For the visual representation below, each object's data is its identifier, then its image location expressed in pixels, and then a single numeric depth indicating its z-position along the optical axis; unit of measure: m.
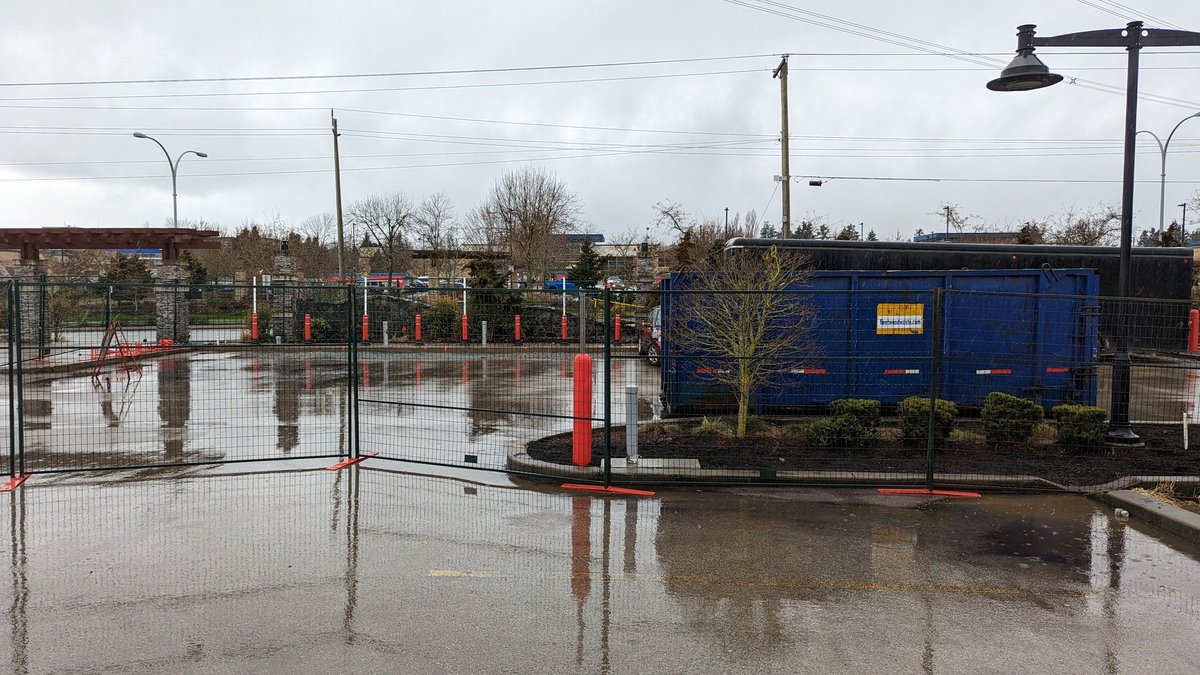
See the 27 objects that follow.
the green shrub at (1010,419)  9.05
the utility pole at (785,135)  25.16
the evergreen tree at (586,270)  43.38
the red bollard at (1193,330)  18.20
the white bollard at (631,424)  8.36
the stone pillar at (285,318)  16.85
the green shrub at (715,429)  9.76
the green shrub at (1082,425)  8.94
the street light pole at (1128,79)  8.92
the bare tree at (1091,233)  35.24
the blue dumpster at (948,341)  11.70
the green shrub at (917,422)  9.07
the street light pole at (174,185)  32.22
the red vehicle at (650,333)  16.14
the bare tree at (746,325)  9.50
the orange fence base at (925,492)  7.63
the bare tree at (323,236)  56.47
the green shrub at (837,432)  9.01
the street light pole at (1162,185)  31.94
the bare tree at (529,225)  37.97
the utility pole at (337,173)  33.70
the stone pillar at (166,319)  14.95
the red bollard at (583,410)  8.18
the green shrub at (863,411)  9.16
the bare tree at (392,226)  48.57
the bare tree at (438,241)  43.56
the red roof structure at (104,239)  29.05
